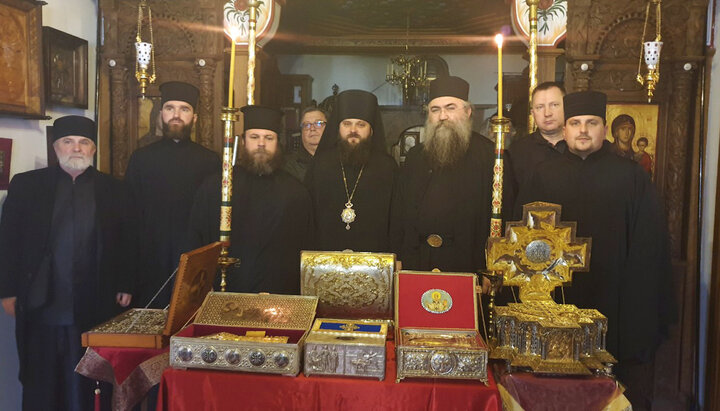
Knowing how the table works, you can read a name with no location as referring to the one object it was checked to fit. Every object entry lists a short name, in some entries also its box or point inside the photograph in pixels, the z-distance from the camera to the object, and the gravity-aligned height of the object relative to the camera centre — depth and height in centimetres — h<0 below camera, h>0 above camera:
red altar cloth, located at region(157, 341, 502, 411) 217 -90
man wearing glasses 432 +39
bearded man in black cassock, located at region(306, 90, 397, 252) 372 +2
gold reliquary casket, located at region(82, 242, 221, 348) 248 -70
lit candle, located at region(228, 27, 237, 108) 285 +64
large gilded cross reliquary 231 -58
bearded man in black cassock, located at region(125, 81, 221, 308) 400 -3
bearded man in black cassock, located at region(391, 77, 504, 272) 351 -4
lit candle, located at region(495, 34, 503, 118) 260 +59
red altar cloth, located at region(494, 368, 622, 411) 222 -88
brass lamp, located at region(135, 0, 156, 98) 379 +94
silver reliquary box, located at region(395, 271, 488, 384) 241 -60
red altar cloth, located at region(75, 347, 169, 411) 246 -91
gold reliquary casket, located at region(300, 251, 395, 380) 280 -53
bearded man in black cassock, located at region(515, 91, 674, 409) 351 -25
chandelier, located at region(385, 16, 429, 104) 527 +119
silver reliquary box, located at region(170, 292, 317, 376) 224 -71
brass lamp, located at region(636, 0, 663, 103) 350 +92
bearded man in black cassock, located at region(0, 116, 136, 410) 342 -57
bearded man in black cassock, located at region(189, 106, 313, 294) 364 -23
